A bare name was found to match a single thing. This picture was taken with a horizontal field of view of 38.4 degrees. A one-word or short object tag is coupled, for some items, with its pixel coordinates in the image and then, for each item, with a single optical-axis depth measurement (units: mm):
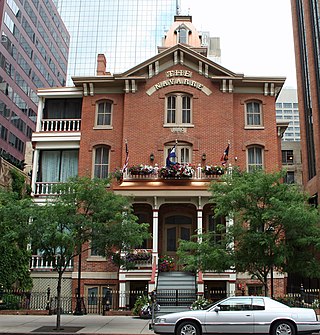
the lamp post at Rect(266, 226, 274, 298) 17088
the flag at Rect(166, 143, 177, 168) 25000
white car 13773
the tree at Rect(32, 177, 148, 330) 16938
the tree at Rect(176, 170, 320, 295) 16688
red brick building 26609
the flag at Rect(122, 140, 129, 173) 25550
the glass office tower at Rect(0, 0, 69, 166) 59594
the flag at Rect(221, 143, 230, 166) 25056
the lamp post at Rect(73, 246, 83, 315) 21547
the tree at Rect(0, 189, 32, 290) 16820
